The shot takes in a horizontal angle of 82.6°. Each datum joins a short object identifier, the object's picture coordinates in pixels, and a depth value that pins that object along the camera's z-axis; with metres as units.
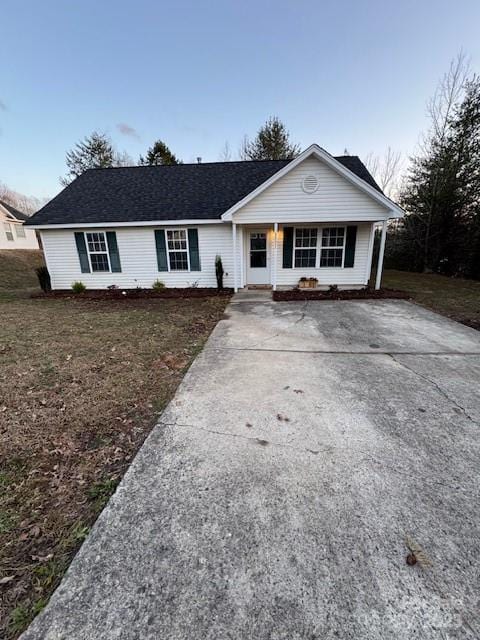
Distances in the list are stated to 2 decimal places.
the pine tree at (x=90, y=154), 24.61
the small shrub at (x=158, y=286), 10.86
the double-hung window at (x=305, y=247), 10.38
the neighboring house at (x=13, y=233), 22.59
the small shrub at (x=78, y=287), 10.80
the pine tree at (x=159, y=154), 24.75
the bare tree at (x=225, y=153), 26.67
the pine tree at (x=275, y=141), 22.42
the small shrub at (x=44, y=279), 11.19
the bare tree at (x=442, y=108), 14.24
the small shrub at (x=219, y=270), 10.40
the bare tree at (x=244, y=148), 25.09
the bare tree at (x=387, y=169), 20.88
